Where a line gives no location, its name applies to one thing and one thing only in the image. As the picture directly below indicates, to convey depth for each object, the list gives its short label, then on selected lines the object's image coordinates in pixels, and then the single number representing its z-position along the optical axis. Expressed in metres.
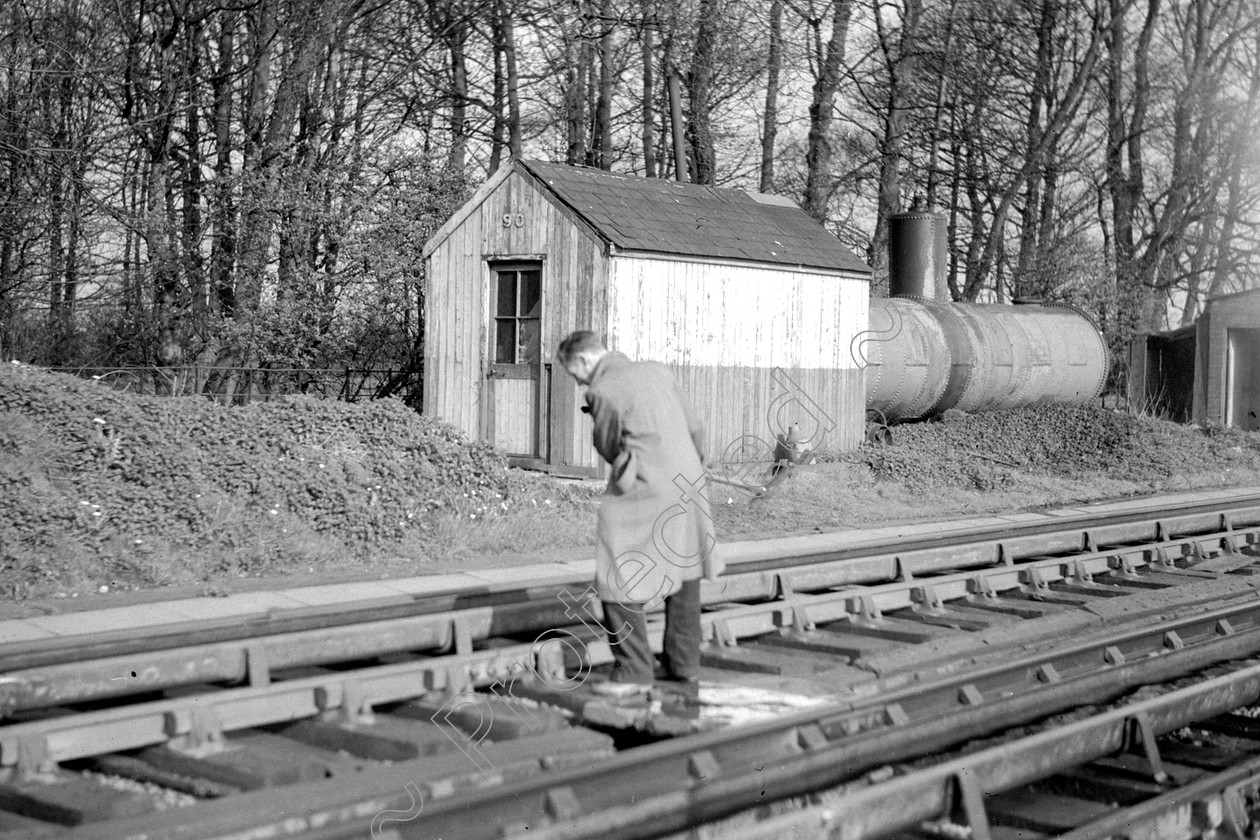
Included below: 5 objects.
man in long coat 6.68
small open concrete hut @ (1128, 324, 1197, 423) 29.94
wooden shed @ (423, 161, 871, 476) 17.64
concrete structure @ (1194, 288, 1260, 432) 27.89
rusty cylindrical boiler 21.69
